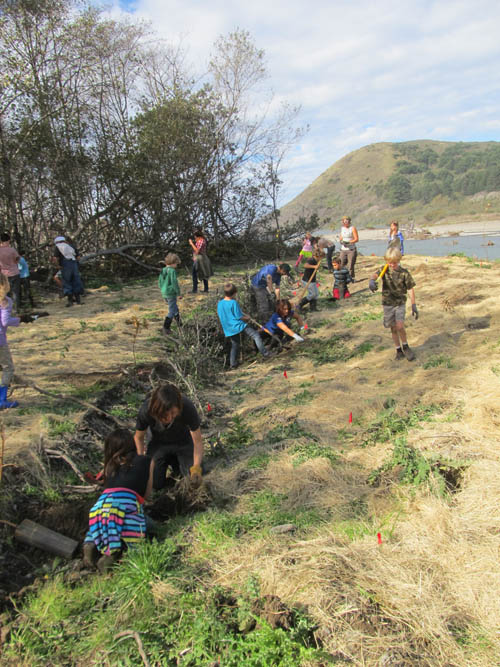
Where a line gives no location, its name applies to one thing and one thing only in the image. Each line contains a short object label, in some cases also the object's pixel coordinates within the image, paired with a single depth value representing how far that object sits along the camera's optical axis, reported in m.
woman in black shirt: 3.25
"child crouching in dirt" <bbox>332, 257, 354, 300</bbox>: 9.95
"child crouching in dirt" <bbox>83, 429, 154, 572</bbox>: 2.79
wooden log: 2.98
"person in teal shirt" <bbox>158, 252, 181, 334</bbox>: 7.37
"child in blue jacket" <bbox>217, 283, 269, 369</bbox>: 6.69
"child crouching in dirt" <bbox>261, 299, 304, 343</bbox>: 6.92
